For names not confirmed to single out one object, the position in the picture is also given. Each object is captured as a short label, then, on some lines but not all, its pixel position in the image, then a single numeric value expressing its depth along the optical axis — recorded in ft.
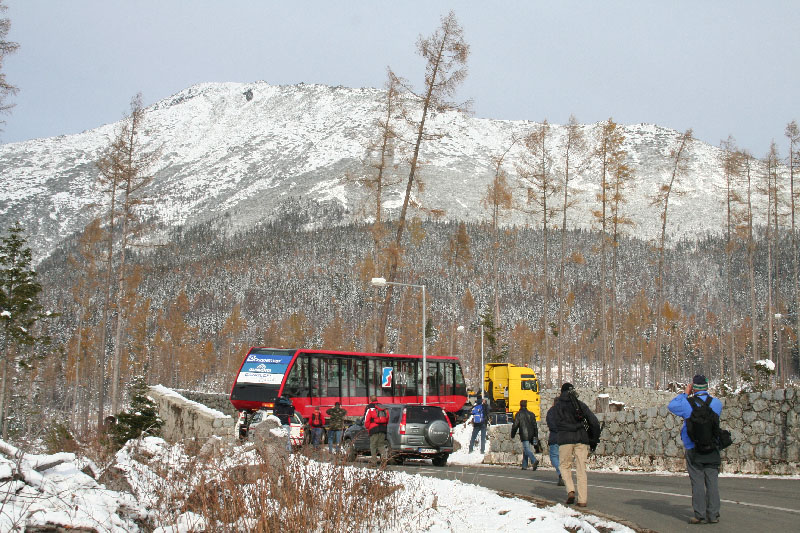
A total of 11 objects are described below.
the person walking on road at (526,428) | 57.98
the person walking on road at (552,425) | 35.14
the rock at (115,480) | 28.71
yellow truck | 121.90
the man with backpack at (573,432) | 34.30
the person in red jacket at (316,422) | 75.38
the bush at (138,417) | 79.00
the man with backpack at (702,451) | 29.89
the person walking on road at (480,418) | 81.10
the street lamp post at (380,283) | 84.52
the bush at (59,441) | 37.18
